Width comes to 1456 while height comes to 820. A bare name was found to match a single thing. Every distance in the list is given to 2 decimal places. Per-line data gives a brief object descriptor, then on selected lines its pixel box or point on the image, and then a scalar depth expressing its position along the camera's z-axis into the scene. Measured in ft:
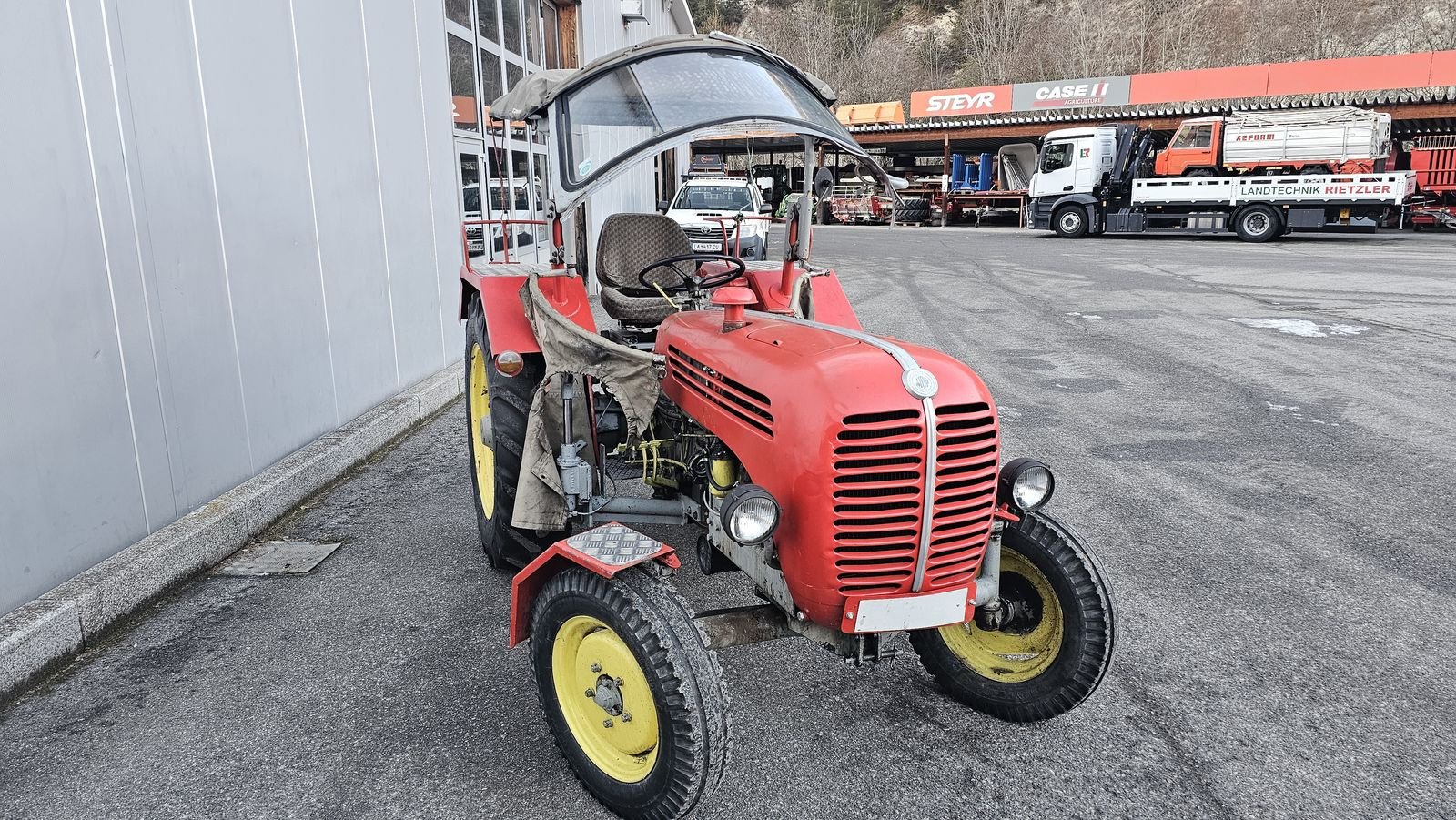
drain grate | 11.96
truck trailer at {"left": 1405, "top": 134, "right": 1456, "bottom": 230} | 70.85
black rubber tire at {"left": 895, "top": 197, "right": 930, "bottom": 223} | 97.09
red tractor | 6.61
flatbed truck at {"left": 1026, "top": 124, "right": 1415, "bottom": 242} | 61.67
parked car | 45.80
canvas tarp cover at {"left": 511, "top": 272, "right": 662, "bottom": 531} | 8.87
